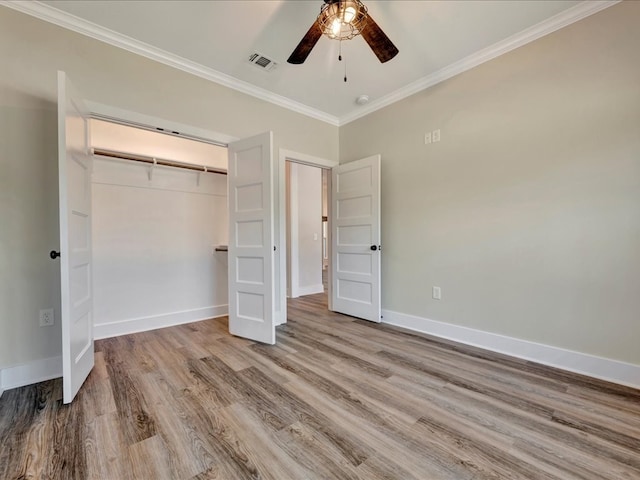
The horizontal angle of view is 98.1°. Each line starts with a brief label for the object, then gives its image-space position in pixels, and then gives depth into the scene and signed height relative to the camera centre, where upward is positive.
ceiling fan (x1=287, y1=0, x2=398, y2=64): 1.70 +1.39
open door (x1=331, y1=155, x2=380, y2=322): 3.42 +0.01
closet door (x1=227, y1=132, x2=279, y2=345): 2.73 +0.01
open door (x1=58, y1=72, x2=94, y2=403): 1.71 +0.03
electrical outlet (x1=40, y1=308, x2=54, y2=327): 2.12 -0.58
